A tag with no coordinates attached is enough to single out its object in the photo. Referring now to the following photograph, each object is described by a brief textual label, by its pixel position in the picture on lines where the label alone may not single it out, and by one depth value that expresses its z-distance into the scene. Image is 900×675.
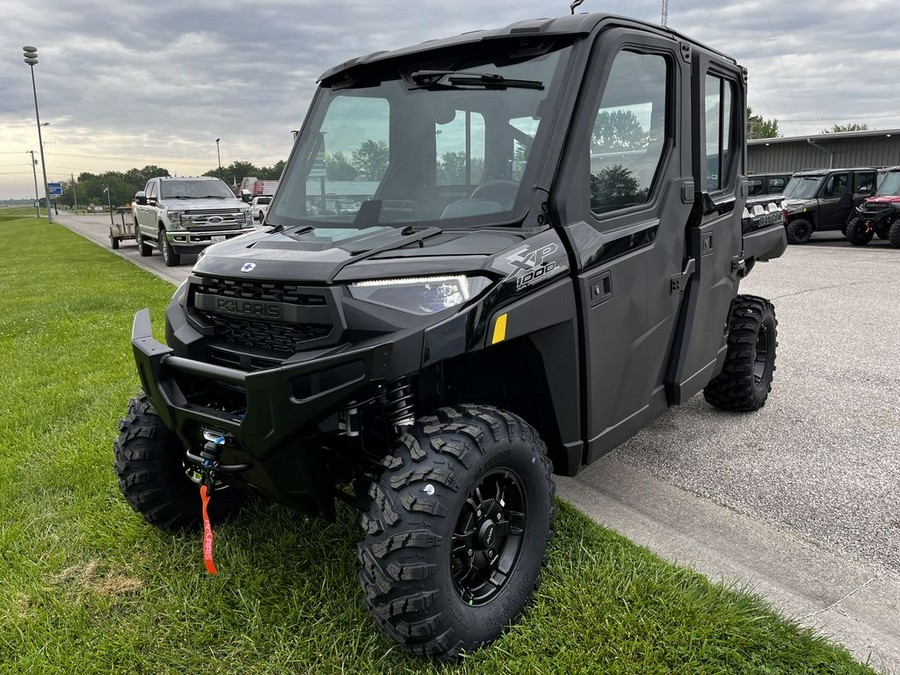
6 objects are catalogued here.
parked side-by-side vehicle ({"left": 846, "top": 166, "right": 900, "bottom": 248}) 17.14
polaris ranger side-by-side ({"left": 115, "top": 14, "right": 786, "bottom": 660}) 2.31
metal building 28.91
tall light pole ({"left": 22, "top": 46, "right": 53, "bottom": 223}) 37.22
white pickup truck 15.26
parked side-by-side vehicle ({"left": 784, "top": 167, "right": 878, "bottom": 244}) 19.25
